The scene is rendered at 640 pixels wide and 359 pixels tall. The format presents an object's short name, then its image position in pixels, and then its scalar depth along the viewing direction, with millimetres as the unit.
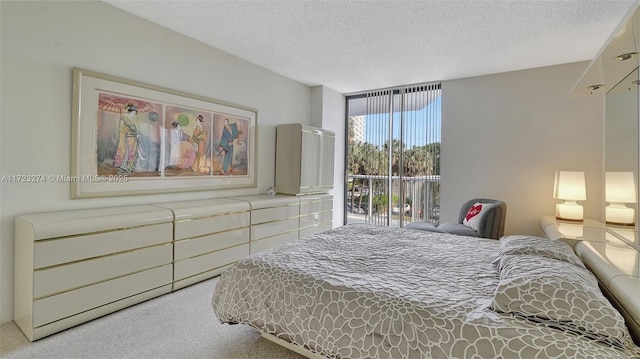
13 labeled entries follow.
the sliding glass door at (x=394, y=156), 4688
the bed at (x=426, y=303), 1116
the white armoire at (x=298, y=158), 4223
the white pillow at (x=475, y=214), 3516
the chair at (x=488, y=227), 3398
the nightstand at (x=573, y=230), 2350
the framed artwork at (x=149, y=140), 2445
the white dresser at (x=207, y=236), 2738
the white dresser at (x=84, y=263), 1930
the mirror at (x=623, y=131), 2031
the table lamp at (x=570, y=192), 3256
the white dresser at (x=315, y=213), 4289
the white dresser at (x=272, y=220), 3512
